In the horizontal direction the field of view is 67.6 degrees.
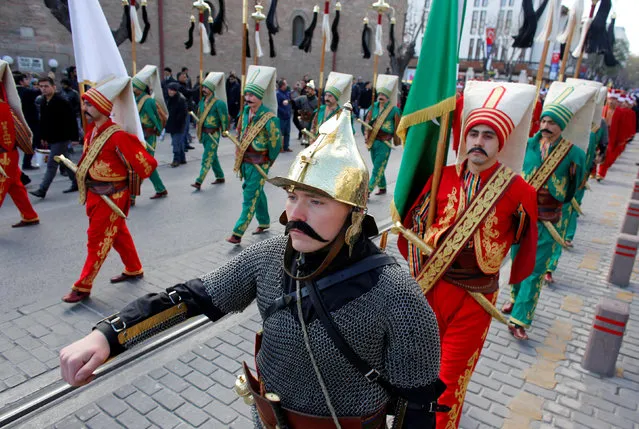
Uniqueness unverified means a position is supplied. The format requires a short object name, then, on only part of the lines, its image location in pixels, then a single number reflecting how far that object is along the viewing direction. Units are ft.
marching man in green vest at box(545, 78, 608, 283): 16.49
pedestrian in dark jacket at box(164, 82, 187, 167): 39.04
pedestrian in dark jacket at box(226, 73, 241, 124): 59.12
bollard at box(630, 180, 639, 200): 32.63
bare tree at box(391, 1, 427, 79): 107.34
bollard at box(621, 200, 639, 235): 27.20
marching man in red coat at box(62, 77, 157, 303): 16.67
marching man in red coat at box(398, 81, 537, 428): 10.12
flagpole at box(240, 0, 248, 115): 22.83
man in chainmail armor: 5.85
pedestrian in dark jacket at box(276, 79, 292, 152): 53.06
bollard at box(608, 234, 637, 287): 22.45
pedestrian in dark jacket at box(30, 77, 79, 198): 28.94
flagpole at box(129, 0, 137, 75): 26.03
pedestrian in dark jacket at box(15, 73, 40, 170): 36.24
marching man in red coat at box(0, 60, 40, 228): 22.24
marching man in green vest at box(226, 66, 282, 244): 23.30
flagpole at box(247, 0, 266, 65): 27.92
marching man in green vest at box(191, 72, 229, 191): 32.96
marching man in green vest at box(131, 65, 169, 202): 30.66
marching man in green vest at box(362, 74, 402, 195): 34.30
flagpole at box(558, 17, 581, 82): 16.35
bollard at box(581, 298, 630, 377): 14.94
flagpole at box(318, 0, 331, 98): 26.86
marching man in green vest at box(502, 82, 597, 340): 16.19
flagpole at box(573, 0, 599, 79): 21.54
